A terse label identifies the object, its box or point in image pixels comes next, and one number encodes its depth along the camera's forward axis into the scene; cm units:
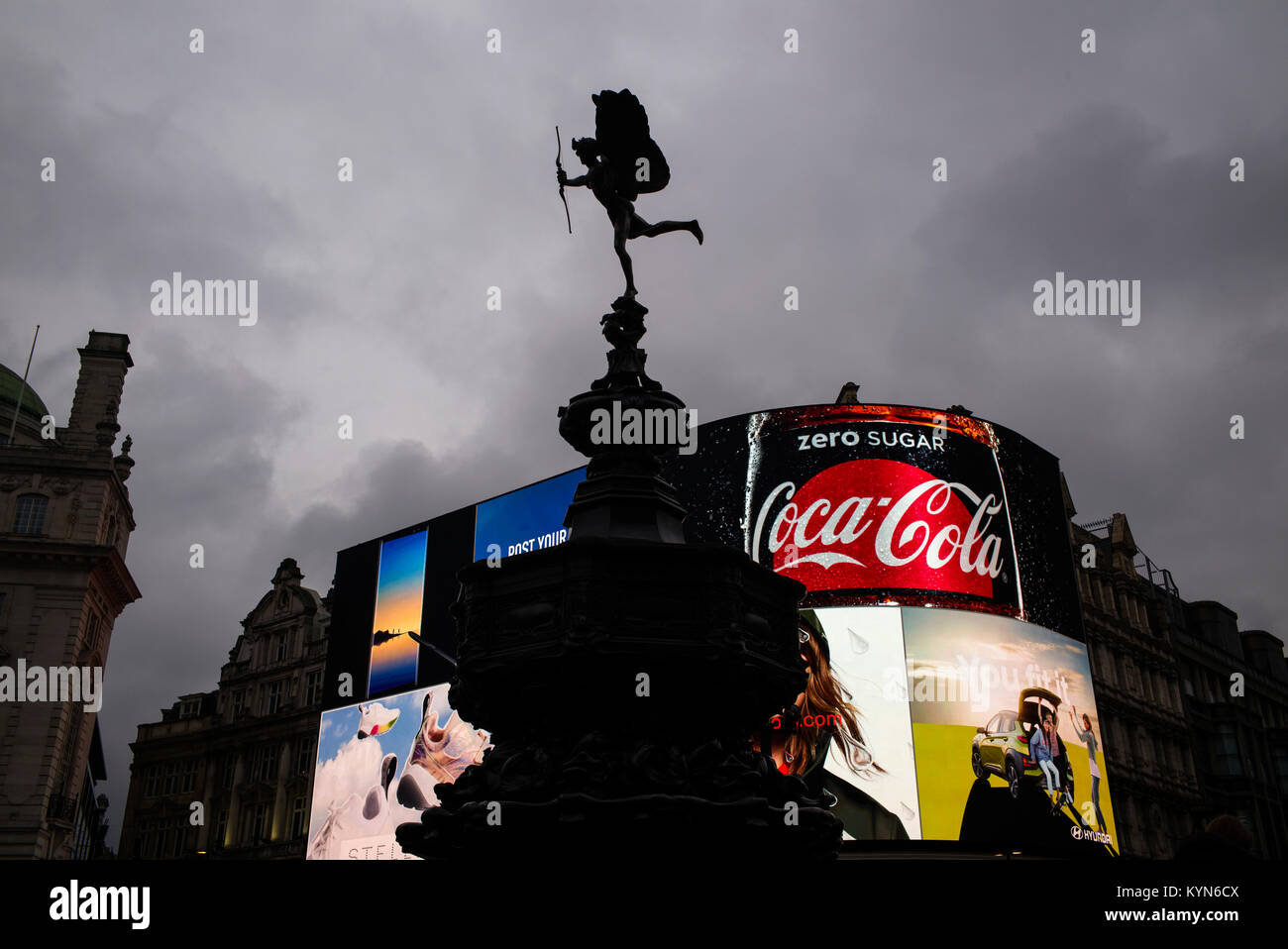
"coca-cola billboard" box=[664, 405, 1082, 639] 2758
